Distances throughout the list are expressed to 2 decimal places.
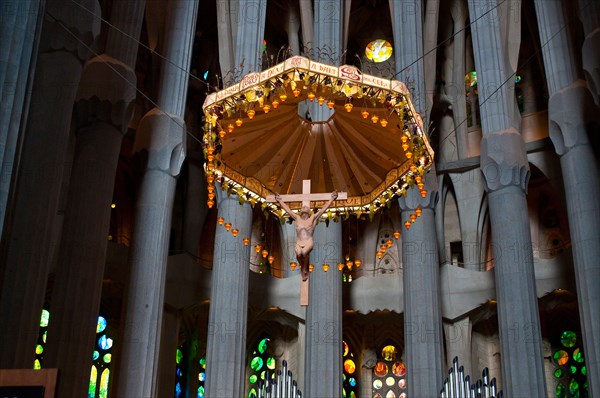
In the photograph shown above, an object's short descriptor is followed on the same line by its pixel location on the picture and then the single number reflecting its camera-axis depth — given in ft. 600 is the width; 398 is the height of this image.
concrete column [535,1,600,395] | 47.55
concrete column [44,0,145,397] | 41.96
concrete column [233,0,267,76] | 57.62
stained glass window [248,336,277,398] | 69.00
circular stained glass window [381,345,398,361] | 70.49
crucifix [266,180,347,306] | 34.60
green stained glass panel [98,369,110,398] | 62.49
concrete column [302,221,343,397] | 51.78
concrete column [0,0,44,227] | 28.60
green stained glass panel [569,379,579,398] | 64.54
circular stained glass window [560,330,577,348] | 65.92
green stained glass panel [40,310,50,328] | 61.31
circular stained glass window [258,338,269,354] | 69.77
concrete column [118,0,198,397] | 47.73
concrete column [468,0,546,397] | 49.62
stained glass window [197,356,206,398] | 66.54
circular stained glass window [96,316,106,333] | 64.34
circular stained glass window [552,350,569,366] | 65.92
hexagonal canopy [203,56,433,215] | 34.24
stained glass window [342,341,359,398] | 69.92
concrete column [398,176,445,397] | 52.49
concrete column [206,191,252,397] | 50.80
